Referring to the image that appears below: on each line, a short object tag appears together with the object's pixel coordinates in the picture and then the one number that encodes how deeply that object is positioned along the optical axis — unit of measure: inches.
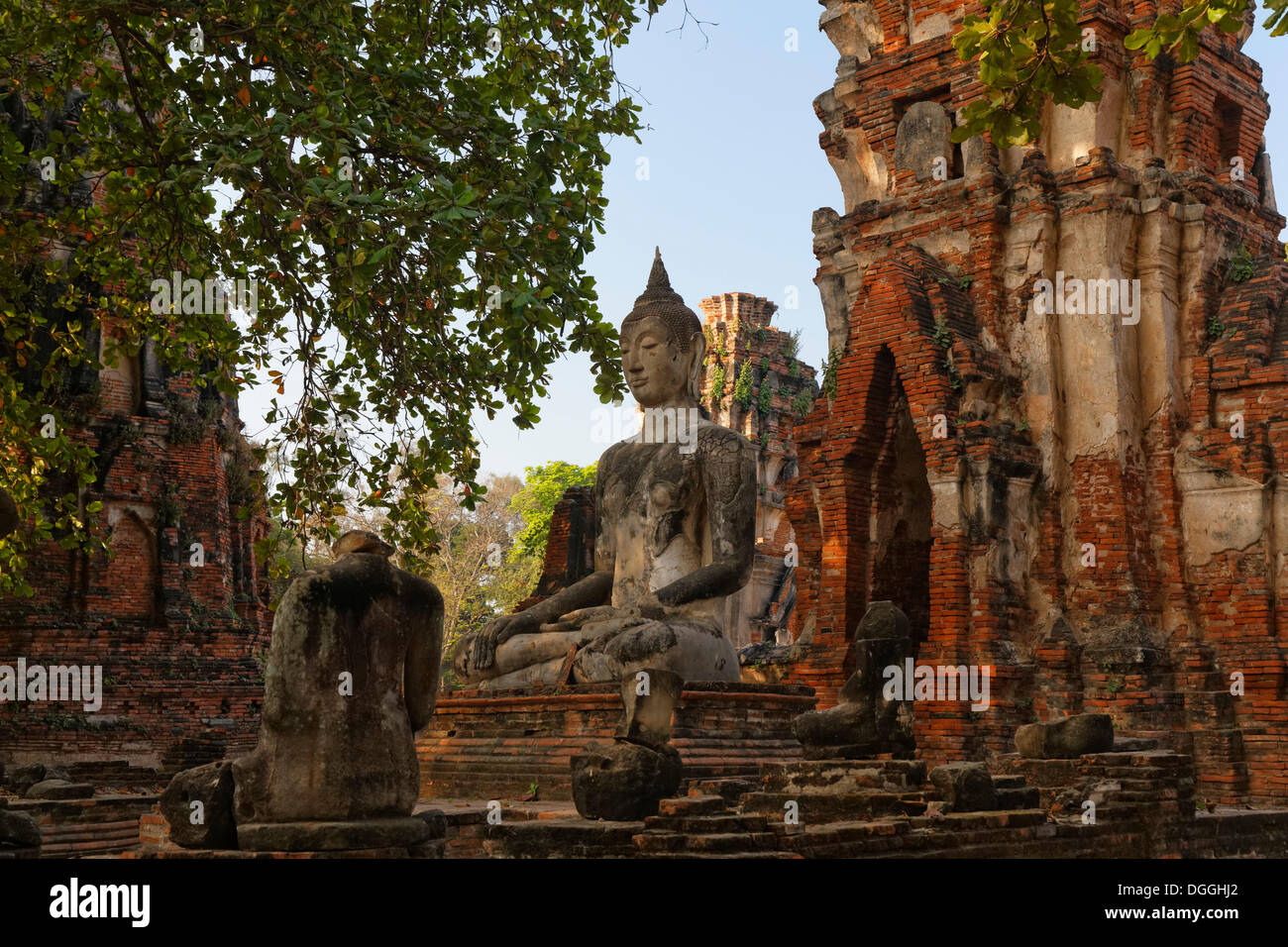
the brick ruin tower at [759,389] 1493.6
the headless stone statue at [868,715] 346.9
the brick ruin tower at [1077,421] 579.8
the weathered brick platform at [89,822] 335.3
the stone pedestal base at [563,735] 358.9
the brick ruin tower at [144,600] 712.4
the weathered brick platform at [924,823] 255.3
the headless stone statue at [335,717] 224.4
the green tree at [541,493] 1609.3
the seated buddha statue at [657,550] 382.9
